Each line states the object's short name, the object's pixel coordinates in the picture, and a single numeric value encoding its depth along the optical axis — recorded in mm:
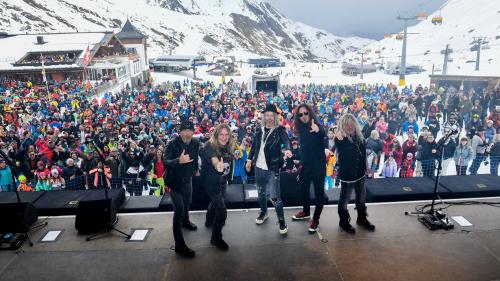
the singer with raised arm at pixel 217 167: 4484
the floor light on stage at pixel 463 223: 5101
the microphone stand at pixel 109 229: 5023
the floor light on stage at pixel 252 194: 5965
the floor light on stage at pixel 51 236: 4996
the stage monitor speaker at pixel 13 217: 5078
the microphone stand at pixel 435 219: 5086
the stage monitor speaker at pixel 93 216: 5176
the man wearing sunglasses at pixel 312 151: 4832
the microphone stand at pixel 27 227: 4945
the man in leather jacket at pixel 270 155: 4797
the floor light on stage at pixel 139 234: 4969
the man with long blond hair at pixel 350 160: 4770
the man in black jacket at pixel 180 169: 4438
